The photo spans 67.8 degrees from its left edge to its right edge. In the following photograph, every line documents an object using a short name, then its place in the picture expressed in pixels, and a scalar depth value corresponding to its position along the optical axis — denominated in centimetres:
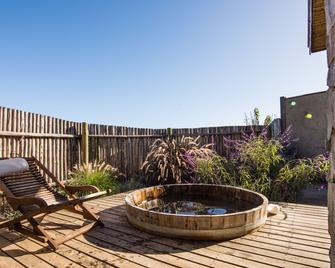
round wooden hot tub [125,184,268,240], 264
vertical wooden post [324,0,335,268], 89
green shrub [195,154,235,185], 507
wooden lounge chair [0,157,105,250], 258
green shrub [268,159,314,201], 448
